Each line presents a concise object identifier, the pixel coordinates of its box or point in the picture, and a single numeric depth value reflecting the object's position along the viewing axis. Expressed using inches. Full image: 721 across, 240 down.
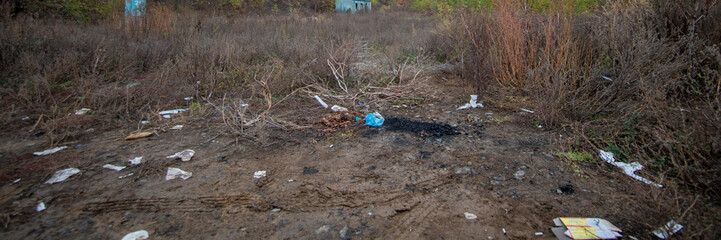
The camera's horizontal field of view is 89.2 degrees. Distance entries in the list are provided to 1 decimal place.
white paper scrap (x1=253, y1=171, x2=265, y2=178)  106.0
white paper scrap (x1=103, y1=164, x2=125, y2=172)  109.9
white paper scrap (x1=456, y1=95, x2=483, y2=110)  168.0
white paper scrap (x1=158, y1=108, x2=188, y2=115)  163.4
